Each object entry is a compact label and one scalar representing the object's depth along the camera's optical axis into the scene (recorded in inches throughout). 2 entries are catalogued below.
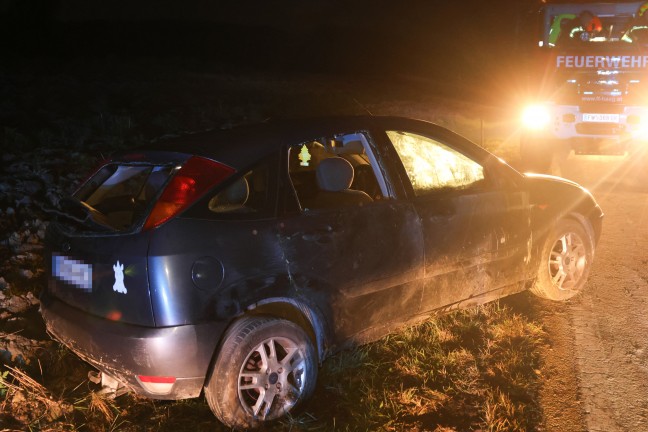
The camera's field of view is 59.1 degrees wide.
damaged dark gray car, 105.5
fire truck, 370.3
